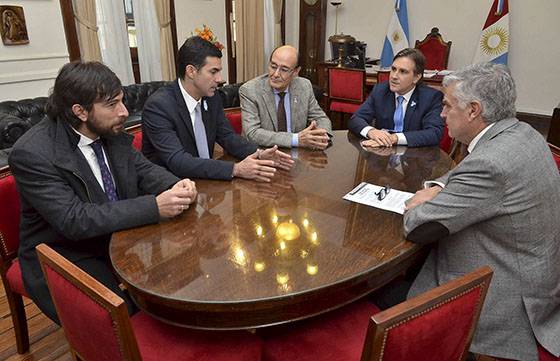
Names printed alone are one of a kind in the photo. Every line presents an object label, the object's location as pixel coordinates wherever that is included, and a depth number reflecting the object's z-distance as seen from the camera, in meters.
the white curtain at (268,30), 6.43
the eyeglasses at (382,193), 1.52
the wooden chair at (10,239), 1.52
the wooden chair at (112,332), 0.90
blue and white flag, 5.52
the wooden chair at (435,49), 5.16
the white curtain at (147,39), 4.79
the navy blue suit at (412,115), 2.26
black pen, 1.56
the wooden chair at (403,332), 0.84
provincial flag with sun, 4.78
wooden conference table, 1.01
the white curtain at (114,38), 4.40
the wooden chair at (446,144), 2.61
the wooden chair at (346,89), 4.33
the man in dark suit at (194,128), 1.73
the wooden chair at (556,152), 1.71
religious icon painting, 3.57
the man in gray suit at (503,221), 1.15
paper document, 1.45
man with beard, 1.28
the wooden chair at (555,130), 3.18
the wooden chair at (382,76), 4.17
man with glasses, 2.19
